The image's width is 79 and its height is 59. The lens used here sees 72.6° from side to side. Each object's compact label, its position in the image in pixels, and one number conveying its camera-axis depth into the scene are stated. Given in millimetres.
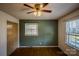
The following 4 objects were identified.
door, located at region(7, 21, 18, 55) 1939
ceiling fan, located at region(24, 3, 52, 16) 1241
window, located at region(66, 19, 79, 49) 1694
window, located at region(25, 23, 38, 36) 3020
